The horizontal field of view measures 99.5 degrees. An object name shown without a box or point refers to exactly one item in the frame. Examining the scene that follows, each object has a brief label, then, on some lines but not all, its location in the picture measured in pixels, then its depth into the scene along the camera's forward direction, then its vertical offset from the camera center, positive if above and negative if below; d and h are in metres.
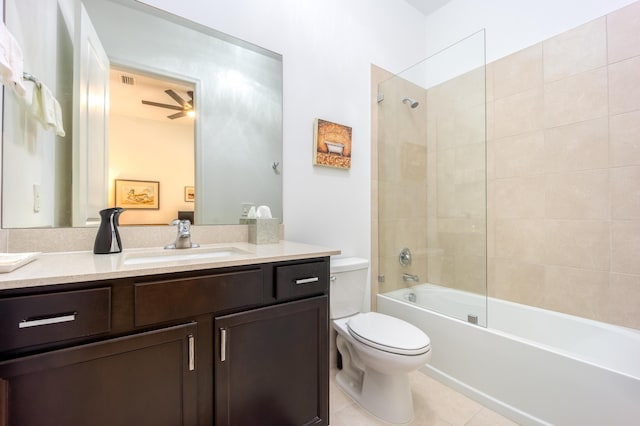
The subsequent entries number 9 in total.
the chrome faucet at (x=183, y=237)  1.27 -0.10
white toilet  1.33 -0.68
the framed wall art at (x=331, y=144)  1.81 +0.49
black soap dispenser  1.07 -0.08
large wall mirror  1.04 +0.44
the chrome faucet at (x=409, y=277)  2.20 -0.50
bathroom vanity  0.68 -0.39
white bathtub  1.16 -0.75
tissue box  1.42 -0.08
